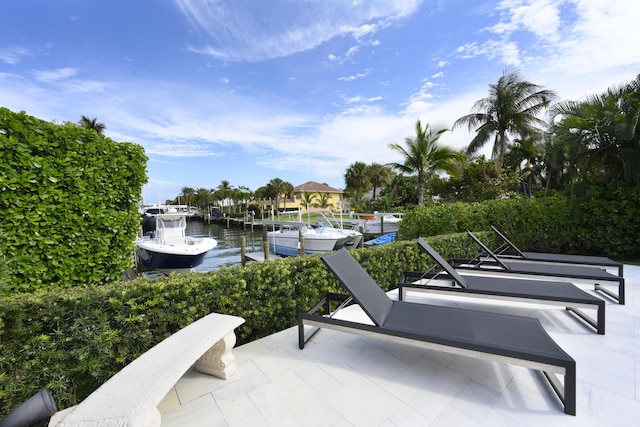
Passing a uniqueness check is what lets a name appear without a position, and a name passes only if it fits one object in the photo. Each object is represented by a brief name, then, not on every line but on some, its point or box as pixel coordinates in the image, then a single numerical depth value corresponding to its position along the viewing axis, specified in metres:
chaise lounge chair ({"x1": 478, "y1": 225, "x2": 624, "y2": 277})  5.16
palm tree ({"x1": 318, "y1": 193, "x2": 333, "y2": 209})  39.50
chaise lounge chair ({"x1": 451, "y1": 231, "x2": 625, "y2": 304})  4.13
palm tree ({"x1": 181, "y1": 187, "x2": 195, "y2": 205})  77.56
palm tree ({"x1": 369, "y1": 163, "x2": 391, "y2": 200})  39.94
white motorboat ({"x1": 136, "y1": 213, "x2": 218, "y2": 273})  10.97
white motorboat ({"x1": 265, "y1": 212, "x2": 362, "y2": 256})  13.69
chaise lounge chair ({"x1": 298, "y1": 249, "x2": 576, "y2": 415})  2.05
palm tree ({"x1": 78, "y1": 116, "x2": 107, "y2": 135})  29.17
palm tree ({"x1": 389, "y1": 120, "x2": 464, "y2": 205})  15.34
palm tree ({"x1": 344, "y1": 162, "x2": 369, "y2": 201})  41.22
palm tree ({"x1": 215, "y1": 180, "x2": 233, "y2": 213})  57.82
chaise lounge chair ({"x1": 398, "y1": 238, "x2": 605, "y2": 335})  3.20
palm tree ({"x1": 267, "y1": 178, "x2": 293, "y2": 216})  47.31
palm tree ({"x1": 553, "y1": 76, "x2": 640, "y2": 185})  7.13
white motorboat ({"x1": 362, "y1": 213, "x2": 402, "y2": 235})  20.25
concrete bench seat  1.32
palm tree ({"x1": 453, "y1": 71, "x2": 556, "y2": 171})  16.92
